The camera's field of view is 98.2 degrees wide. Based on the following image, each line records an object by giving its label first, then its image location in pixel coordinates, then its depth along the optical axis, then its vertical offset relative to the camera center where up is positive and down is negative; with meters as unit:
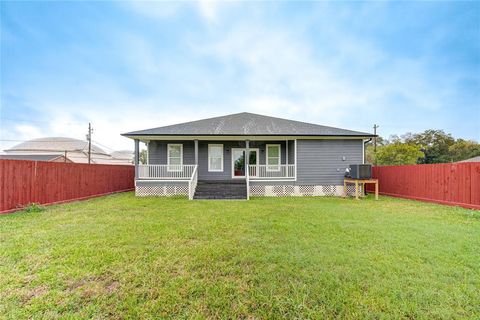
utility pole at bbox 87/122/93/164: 27.94 +4.69
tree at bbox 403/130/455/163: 31.20 +3.11
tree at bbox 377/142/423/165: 24.59 +1.25
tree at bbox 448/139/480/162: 29.03 +2.02
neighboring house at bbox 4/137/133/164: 33.91 +2.87
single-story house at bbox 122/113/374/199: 10.60 +0.36
